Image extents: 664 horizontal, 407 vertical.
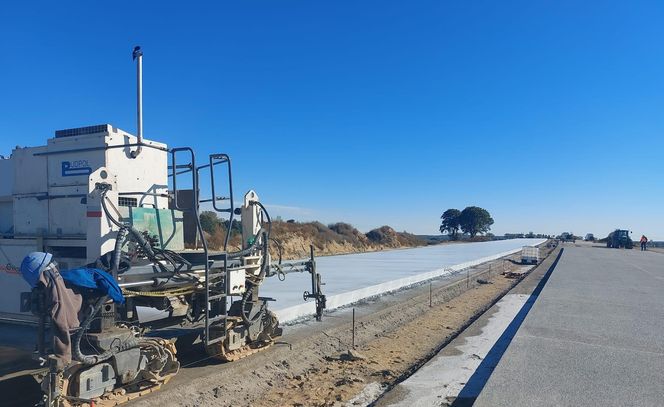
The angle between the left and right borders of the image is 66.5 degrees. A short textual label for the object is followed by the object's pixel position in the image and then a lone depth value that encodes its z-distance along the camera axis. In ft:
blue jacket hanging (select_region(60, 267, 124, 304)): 15.85
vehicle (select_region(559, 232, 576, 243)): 352.51
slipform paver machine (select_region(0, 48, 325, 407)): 16.58
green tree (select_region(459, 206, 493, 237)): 346.13
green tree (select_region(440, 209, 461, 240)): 360.07
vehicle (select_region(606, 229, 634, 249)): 189.57
